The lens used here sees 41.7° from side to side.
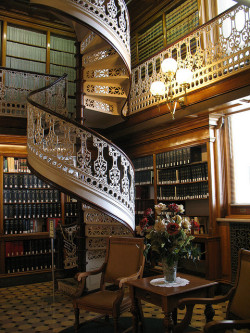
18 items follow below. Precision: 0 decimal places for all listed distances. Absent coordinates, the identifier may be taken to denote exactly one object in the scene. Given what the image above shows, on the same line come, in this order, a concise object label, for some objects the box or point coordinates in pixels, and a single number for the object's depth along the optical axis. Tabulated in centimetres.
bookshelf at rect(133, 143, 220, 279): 531
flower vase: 305
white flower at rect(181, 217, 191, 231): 297
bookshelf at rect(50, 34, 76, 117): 844
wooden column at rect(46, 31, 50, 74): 824
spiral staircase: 468
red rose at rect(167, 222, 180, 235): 281
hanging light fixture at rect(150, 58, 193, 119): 457
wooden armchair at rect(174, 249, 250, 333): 252
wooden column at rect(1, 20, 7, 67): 770
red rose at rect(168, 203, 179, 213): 301
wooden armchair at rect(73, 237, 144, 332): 330
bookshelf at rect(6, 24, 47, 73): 793
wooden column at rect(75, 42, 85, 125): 540
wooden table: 274
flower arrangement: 294
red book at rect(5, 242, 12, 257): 659
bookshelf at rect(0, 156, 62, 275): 664
